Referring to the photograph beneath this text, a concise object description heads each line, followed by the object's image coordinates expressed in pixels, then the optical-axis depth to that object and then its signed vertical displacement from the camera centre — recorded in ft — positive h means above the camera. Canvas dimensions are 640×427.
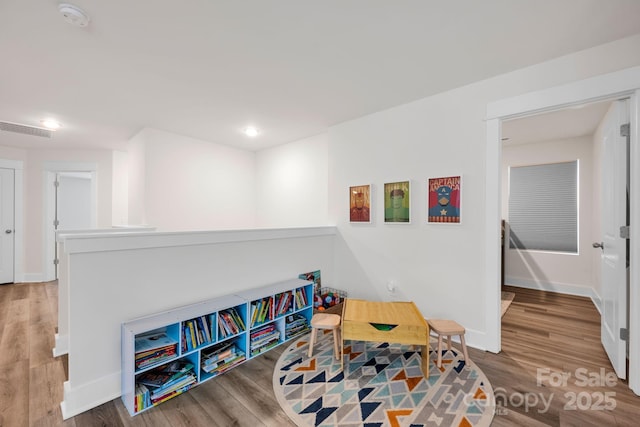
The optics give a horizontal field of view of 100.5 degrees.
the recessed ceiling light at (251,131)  12.29 +3.93
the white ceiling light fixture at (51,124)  11.46 +4.01
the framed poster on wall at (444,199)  8.54 +0.48
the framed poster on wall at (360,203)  10.77 +0.45
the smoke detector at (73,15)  5.10 +3.94
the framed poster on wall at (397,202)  9.64 +0.44
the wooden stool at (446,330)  7.04 -3.10
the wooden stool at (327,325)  7.58 -3.19
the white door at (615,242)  6.53 -0.74
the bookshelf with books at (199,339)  5.91 -3.29
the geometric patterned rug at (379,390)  5.42 -4.14
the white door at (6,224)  15.66 -0.59
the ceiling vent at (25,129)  11.65 +3.89
